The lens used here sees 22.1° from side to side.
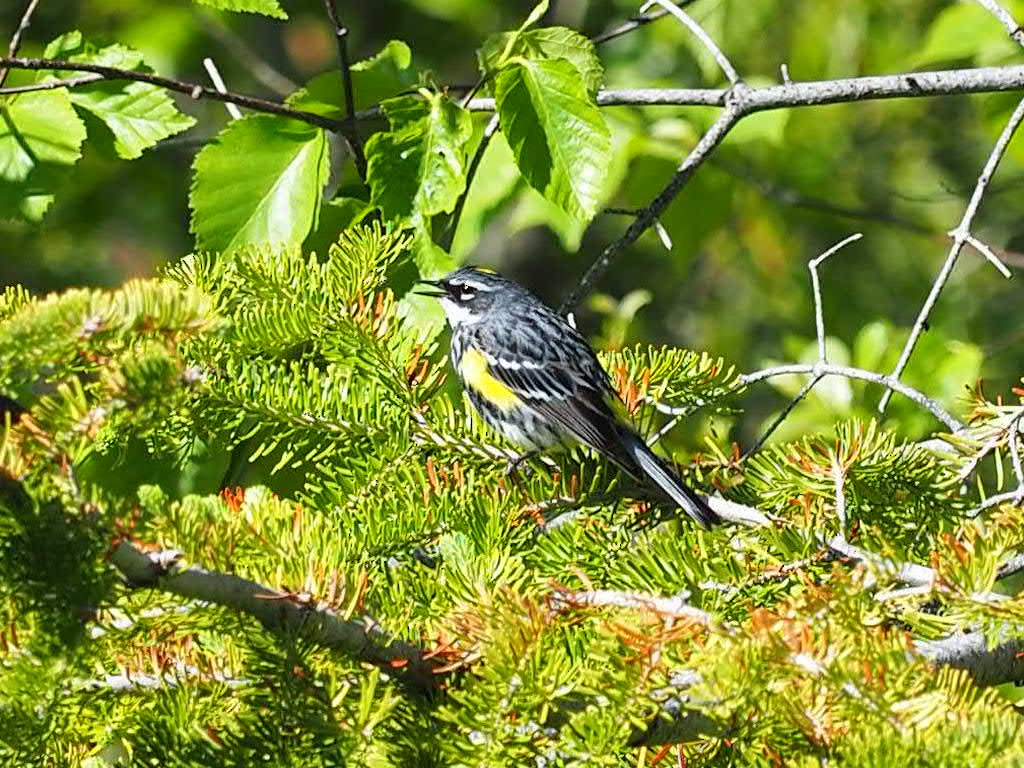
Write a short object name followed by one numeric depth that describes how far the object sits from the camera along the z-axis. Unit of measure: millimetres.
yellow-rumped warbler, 5742
